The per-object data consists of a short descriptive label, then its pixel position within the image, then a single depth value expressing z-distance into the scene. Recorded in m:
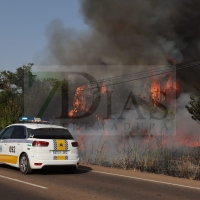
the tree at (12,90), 22.91
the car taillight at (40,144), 10.81
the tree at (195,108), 29.20
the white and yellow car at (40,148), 10.80
